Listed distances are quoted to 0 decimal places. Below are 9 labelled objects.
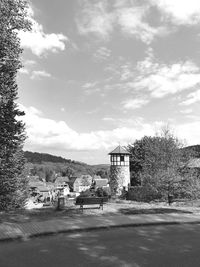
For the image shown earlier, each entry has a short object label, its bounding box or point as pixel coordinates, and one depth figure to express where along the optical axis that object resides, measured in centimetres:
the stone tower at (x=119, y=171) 4172
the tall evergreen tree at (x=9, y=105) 1598
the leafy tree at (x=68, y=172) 17562
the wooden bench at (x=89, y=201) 1673
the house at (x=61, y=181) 13475
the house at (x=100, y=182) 7312
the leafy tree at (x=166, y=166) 2570
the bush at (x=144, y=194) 2712
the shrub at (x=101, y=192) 3679
